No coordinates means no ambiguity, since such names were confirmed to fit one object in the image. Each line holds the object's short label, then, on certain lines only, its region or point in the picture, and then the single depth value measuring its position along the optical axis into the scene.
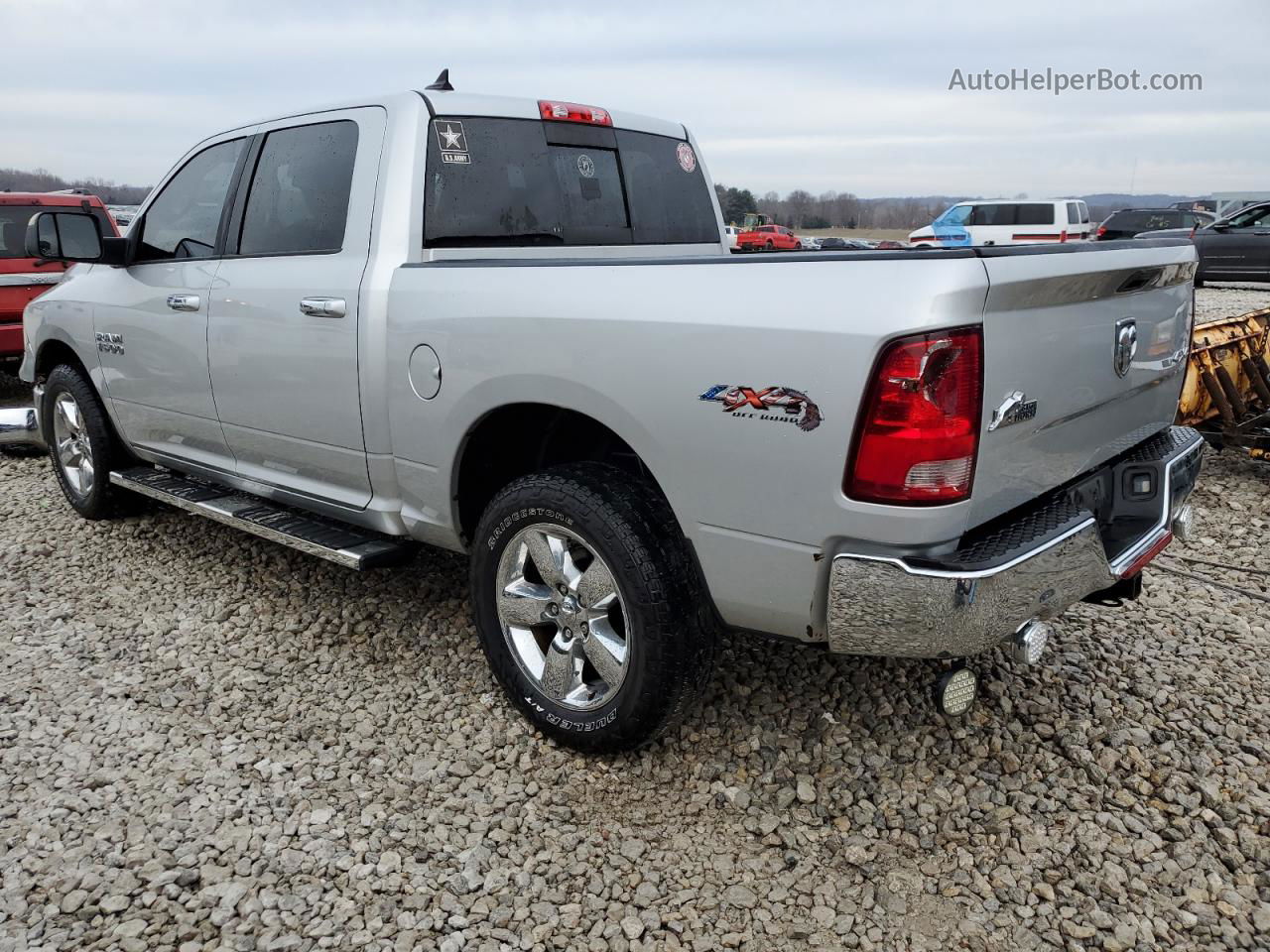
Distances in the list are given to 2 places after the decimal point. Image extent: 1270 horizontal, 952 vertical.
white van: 26.84
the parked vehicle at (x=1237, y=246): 16.05
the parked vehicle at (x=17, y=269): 7.96
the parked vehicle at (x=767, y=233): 25.77
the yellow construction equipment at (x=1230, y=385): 5.41
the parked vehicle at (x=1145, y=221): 24.64
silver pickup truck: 2.18
